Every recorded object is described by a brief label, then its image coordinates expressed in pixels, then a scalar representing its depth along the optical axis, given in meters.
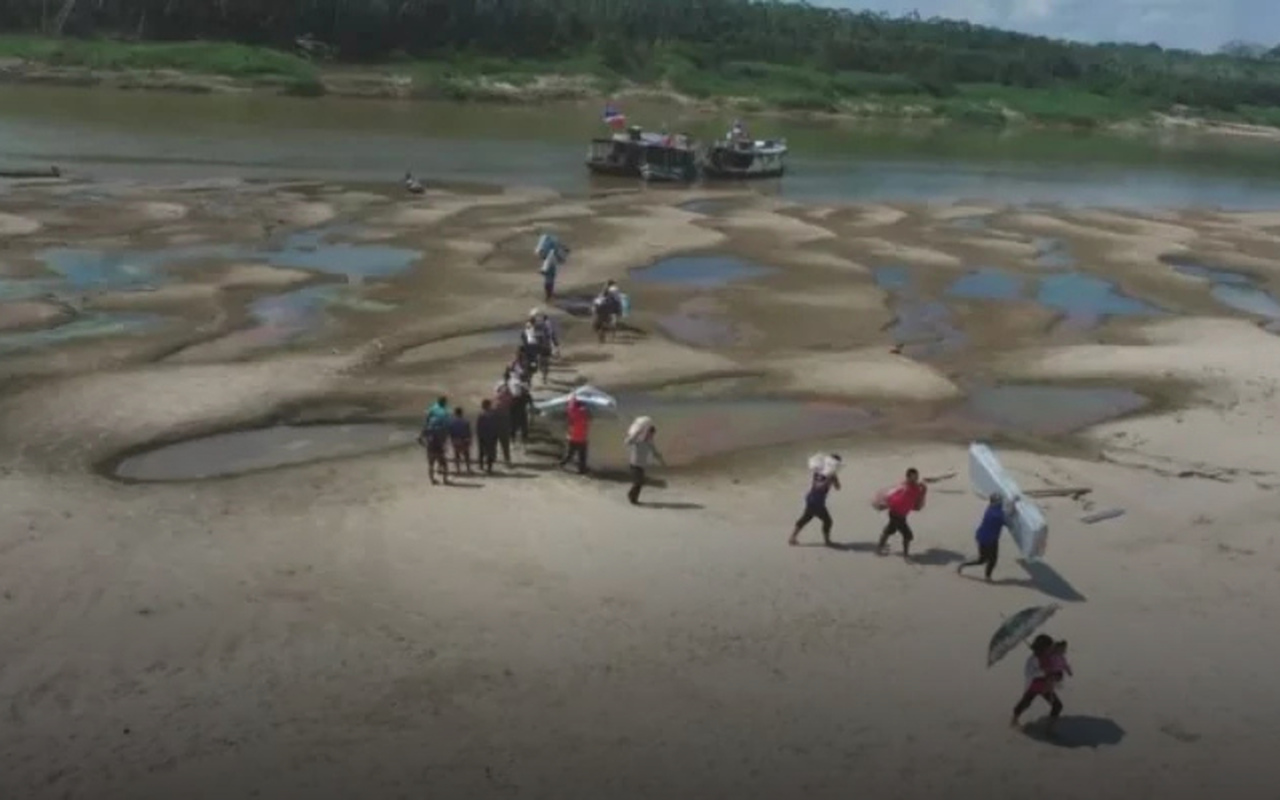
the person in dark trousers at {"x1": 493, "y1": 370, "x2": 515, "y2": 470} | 19.91
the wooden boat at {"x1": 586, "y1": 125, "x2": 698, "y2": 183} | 62.19
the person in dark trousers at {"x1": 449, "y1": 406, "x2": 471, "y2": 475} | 19.20
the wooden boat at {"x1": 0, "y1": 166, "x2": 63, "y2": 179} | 50.50
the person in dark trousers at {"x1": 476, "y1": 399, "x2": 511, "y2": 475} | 19.70
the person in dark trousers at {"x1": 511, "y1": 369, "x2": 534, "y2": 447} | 20.83
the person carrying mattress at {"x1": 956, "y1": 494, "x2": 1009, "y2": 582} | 16.41
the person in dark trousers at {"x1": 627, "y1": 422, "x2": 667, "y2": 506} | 18.50
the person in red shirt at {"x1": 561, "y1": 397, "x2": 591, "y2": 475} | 19.66
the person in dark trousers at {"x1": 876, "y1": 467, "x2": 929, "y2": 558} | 17.02
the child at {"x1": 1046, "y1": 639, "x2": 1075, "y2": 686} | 12.85
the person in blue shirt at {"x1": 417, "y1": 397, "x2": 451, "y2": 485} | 18.92
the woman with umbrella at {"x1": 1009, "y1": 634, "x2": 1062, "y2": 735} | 12.84
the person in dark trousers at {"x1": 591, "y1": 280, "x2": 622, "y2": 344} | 28.89
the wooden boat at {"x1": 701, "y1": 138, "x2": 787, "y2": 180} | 64.56
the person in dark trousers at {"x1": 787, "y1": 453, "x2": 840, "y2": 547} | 17.08
